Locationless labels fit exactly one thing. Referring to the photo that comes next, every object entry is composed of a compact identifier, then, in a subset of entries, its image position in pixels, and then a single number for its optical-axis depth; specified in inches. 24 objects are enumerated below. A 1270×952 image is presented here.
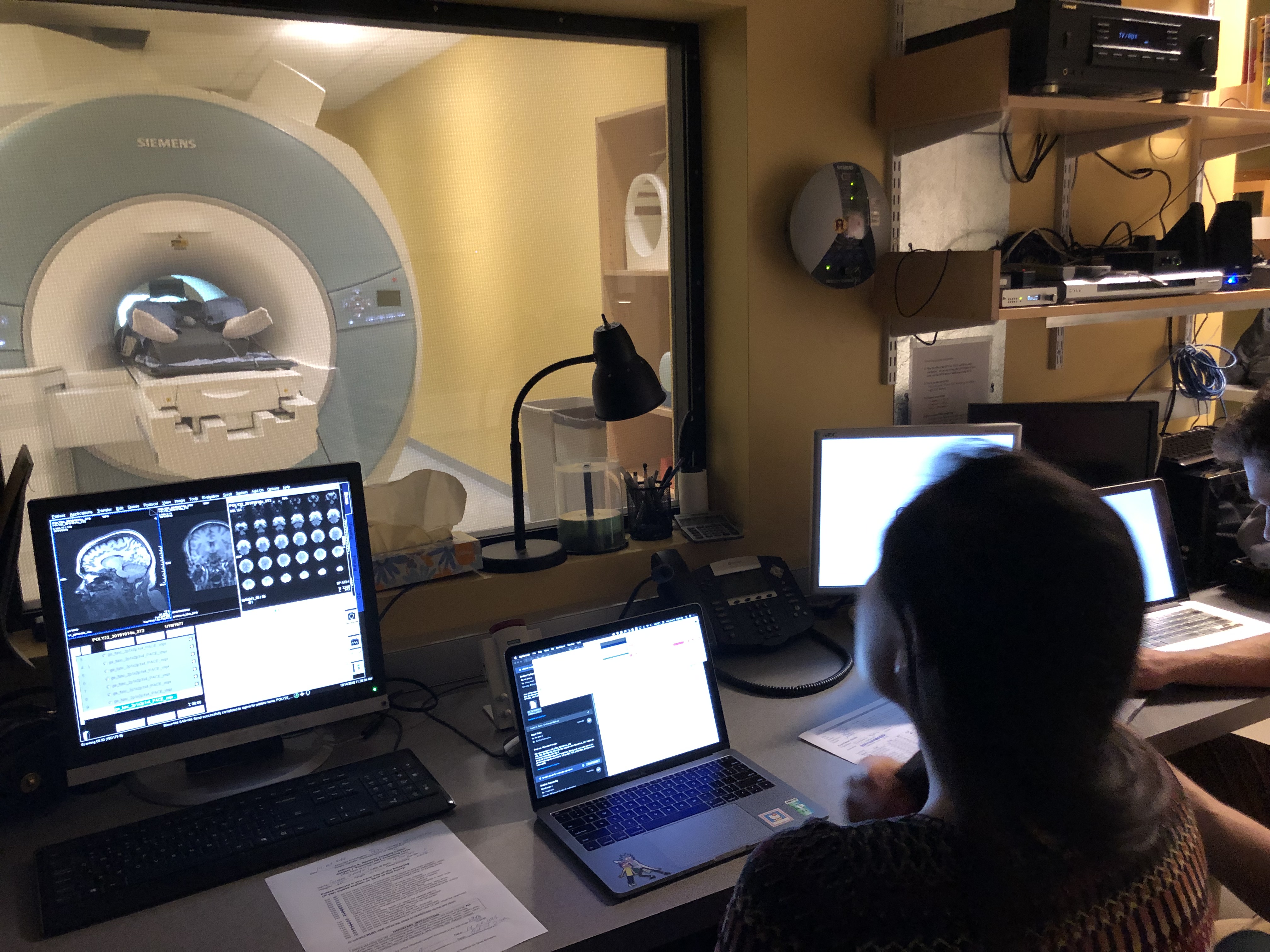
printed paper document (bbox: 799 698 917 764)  56.3
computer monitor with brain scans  50.1
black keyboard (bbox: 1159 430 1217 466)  86.7
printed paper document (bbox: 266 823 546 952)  41.1
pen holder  78.3
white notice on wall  87.0
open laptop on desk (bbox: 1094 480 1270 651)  73.4
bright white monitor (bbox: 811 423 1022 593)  74.0
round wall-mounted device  74.4
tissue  67.2
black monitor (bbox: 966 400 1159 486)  84.1
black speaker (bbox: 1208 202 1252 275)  90.7
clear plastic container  75.0
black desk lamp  66.3
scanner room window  58.9
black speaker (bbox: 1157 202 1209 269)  92.1
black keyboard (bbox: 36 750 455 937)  44.1
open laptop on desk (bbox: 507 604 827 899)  47.6
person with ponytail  30.0
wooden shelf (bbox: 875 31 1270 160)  68.3
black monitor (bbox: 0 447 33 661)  50.1
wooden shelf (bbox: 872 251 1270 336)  72.4
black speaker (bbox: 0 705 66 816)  50.5
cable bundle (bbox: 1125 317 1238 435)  102.9
